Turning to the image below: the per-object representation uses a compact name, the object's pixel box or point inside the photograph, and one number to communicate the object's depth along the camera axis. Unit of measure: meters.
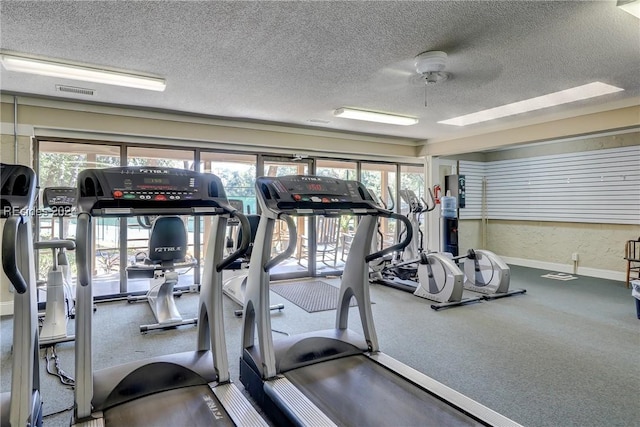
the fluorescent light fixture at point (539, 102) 3.95
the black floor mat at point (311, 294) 4.60
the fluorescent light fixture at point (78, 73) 3.05
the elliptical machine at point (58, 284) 3.18
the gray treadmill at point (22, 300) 1.61
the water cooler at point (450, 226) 7.38
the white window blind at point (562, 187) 6.06
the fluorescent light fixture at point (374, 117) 4.80
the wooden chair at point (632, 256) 5.59
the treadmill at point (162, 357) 1.86
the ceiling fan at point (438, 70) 3.05
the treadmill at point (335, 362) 1.96
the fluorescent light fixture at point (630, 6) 2.21
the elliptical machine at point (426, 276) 4.53
